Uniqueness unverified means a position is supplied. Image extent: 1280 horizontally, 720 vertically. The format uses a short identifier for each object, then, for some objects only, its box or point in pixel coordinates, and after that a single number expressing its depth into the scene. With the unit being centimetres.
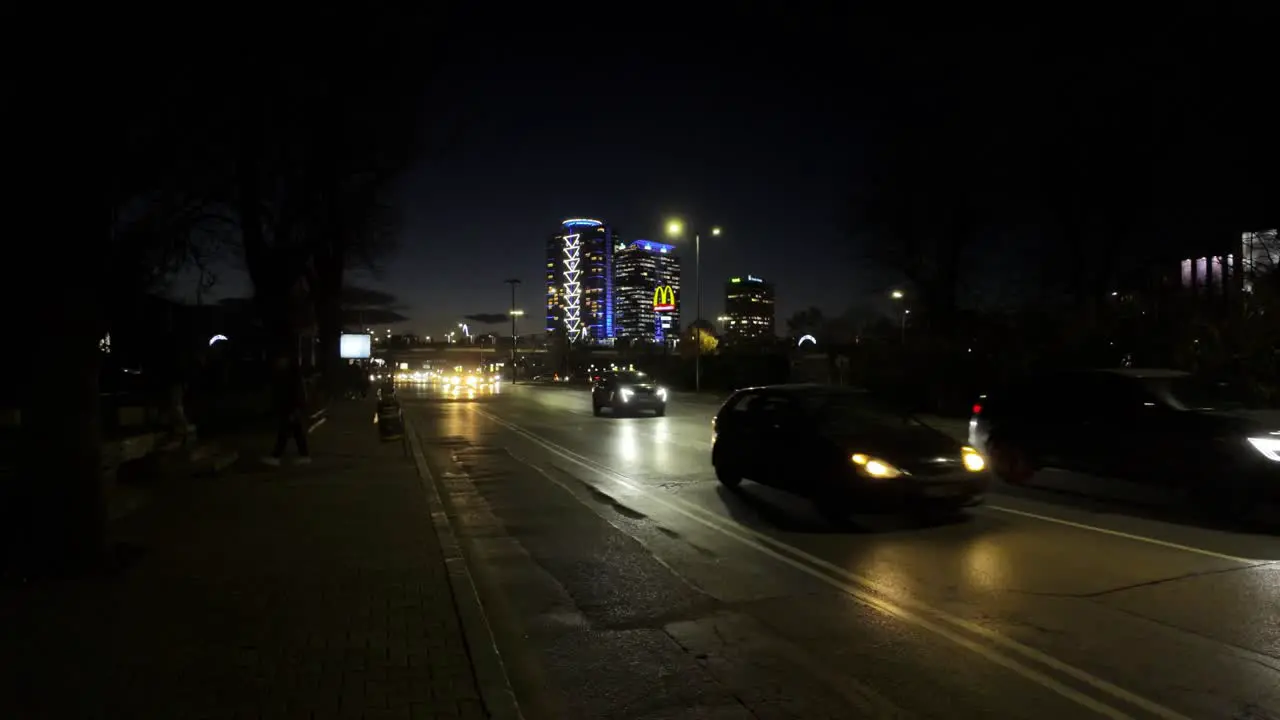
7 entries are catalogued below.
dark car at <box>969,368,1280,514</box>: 980
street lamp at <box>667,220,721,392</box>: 3931
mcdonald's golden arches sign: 8512
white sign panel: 7300
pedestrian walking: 1439
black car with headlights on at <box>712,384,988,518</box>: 952
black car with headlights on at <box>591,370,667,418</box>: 2903
